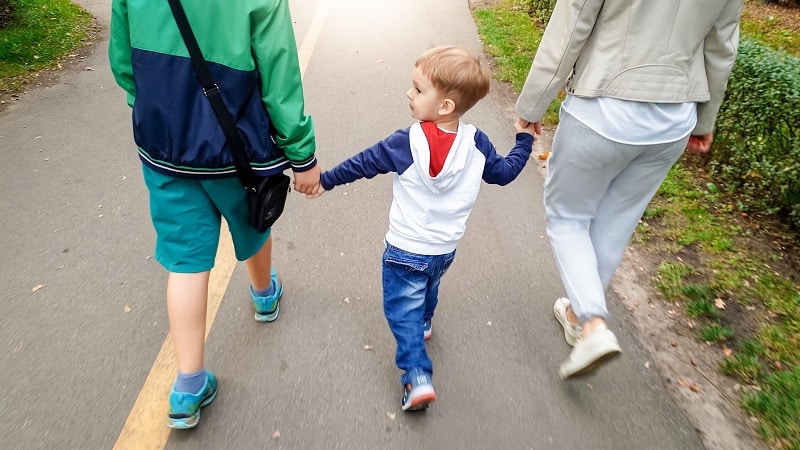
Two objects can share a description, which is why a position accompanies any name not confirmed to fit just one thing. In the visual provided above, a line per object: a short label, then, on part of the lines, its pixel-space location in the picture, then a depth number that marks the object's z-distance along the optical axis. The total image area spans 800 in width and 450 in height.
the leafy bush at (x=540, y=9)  8.36
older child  1.70
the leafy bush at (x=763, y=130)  3.64
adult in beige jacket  2.00
